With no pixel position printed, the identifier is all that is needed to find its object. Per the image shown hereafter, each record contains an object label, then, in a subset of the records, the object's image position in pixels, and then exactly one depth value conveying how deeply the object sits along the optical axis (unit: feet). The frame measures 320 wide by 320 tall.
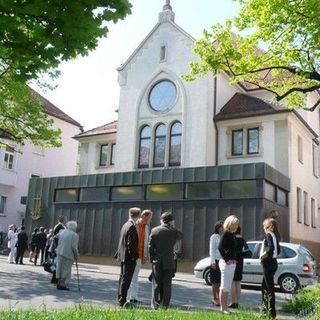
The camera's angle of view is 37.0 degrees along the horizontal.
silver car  50.29
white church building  77.51
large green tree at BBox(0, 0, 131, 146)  19.24
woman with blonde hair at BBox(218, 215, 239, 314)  30.17
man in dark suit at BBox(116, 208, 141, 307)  31.22
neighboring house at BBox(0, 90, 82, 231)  128.06
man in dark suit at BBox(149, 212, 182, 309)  30.25
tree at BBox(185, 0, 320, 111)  47.75
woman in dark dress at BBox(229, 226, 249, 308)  33.71
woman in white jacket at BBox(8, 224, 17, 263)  78.78
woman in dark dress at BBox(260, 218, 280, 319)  29.01
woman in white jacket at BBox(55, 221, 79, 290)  40.98
